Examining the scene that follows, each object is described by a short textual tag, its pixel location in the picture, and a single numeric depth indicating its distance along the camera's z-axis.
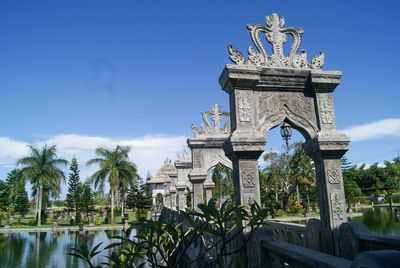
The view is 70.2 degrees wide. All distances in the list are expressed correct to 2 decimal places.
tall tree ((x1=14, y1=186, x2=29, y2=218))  37.72
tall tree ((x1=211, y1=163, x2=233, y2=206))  33.22
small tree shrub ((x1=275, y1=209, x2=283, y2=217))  27.77
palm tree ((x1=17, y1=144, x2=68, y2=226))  30.97
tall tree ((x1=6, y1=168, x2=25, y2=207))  30.97
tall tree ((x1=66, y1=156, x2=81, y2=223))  33.88
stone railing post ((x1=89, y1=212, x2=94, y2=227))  27.84
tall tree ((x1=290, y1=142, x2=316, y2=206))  27.94
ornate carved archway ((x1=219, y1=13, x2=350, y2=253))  5.35
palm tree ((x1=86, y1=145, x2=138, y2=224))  30.58
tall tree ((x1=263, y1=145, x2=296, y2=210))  30.81
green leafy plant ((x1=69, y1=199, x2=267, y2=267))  2.62
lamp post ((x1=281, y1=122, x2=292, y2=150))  6.31
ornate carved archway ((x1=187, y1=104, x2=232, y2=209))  11.51
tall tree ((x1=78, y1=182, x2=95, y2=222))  32.78
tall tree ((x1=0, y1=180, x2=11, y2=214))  36.24
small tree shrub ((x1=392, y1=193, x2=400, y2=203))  42.41
